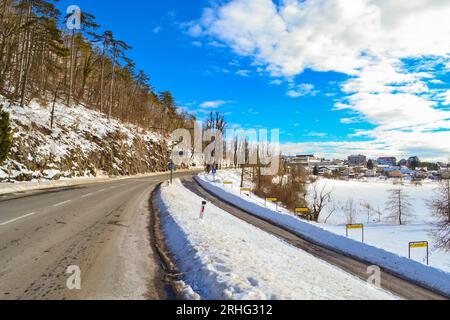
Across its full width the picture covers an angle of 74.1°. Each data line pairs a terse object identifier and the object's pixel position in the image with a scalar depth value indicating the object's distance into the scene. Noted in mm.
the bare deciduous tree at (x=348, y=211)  45062
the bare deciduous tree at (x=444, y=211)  22469
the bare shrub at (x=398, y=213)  44250
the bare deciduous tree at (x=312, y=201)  39116
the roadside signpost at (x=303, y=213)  19972
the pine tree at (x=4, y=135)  21922
